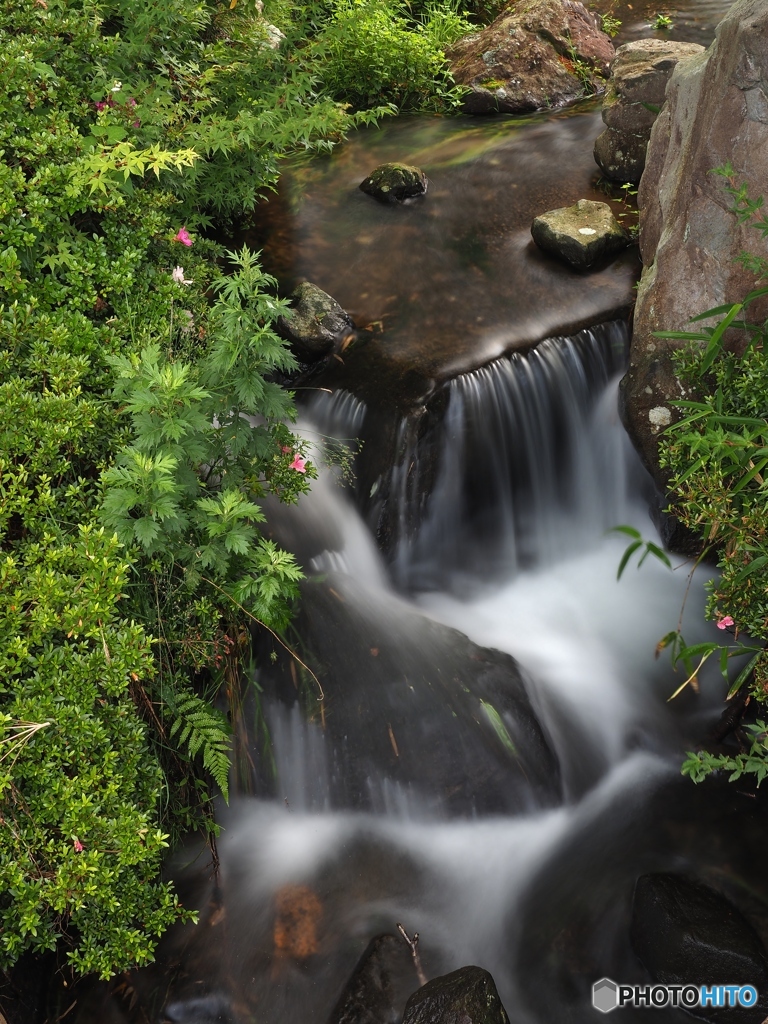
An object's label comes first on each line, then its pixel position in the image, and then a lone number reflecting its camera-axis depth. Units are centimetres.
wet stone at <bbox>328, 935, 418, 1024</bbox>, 307
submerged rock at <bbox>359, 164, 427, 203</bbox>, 661
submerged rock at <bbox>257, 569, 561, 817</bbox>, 373
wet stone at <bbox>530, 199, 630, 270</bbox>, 567
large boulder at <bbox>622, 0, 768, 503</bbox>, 401
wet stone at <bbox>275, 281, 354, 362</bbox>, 529
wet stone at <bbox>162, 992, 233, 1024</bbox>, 307
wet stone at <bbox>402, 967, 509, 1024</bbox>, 276
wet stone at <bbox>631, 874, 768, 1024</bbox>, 308
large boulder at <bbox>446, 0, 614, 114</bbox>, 795
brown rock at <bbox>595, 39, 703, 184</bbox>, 620
